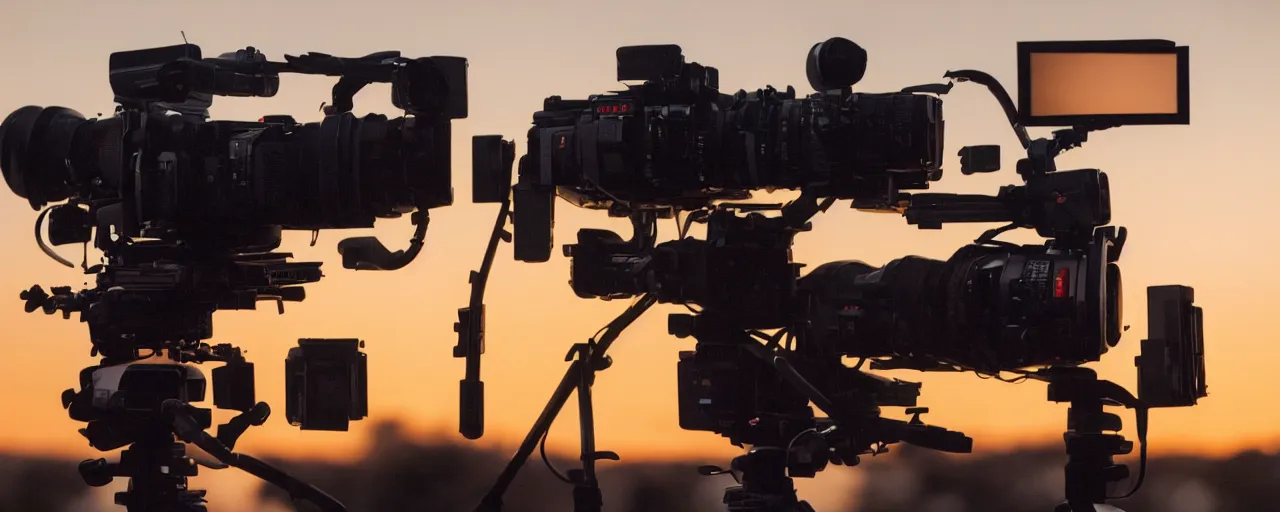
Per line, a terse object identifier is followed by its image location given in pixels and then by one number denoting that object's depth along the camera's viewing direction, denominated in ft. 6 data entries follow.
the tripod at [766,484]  16.94
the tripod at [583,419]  17.90
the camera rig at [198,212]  16.94
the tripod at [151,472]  17.70
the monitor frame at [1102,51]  17.13
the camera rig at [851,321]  16.46
